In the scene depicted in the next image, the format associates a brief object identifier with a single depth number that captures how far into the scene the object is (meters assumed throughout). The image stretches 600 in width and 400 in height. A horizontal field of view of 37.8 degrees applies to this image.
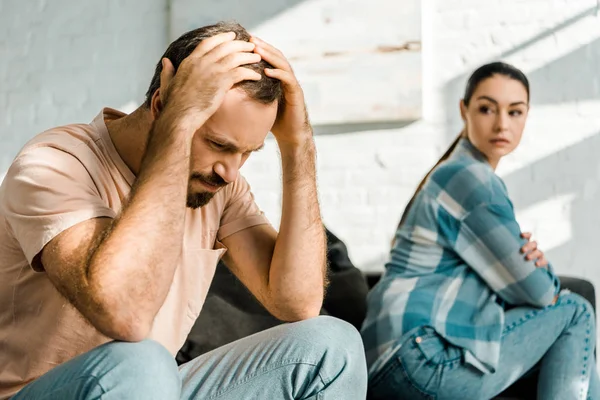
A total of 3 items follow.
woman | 2.29
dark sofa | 2.46
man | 1.29
